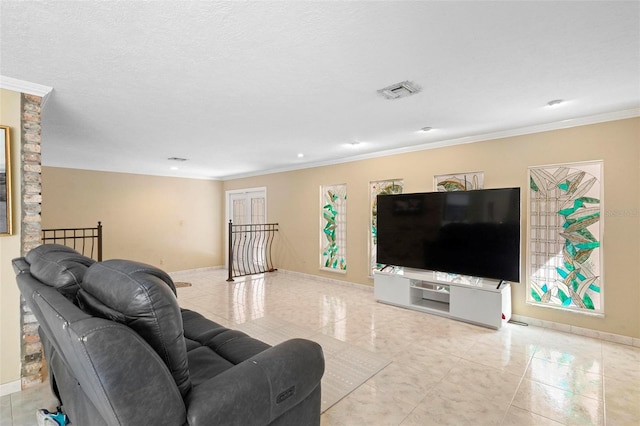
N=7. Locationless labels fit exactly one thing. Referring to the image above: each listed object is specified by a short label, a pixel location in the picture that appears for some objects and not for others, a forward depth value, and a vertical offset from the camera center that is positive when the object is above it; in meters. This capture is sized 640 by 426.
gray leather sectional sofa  0.92 -0.54
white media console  3.51 -1.09
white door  7.17 -0.28
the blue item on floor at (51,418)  1.81 -1.27
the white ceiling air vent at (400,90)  2.44 +1.03
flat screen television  3.48 -0.27
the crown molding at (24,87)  2.25 +0.99
